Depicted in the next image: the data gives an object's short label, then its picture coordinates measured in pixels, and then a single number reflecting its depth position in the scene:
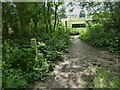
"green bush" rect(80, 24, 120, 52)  4.13
